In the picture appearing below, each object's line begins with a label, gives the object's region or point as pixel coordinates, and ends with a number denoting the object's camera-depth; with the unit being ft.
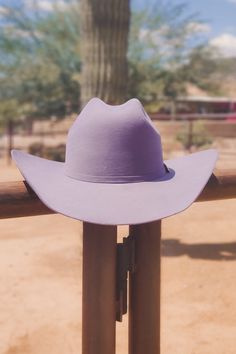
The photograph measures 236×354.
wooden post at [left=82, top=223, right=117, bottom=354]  3.90
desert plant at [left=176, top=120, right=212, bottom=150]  36.24
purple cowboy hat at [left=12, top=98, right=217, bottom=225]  3.59
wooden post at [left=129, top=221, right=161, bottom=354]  4.17
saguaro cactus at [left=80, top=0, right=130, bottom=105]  15.11
